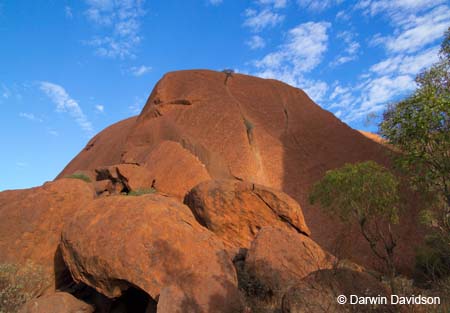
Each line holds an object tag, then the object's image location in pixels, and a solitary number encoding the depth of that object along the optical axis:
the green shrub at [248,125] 21.88
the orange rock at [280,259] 7.28
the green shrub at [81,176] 19.92
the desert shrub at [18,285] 6.56
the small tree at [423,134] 7.19
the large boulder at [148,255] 5.95
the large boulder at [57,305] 6.40
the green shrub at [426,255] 12.76
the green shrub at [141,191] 15.29
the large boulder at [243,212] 11.84
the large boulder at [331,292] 4.69
